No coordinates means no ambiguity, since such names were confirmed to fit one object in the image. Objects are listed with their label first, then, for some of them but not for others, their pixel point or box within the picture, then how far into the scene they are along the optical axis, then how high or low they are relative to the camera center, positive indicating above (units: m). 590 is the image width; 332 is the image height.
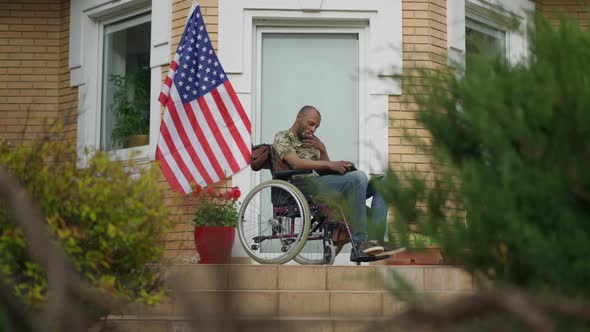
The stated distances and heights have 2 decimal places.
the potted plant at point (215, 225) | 14.30 +0.29
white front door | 17.28 +1.58
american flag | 16.39 +1.18
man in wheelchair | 13.73 +0.64
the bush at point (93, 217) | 7.03 +0.18
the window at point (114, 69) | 18.69 +1.83
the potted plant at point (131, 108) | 18.58 +1.45
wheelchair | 13.58 +0.31
